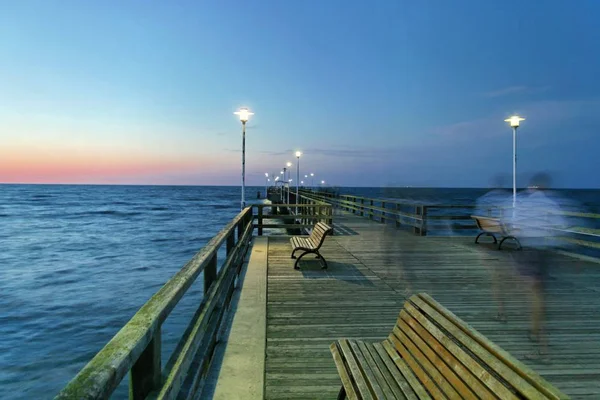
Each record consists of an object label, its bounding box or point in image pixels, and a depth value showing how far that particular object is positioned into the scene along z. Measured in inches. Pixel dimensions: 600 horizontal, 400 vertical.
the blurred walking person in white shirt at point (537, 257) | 160.2
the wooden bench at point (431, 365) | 55.6
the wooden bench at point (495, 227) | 367.6
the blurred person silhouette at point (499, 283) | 183.6
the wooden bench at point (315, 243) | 276.1
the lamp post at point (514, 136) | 441.4
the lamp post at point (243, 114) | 438.3
